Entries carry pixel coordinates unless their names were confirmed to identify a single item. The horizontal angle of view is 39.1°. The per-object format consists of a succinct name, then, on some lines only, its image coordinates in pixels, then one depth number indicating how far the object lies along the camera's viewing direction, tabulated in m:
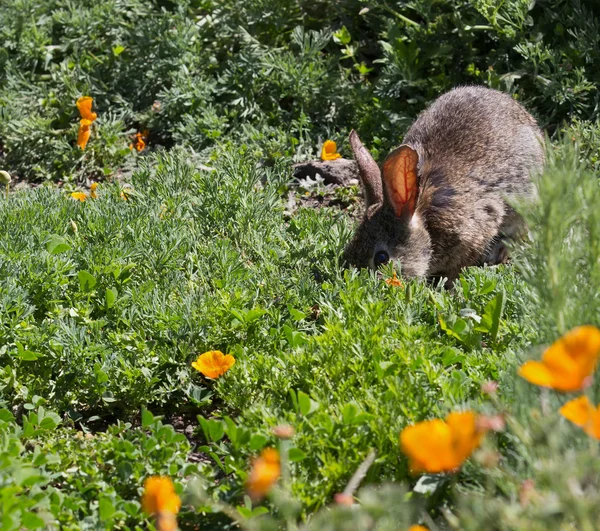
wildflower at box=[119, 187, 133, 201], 5.12
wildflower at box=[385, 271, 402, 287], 3.96
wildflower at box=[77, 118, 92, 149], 5.98
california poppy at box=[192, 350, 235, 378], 3.41
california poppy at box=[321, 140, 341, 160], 5.85
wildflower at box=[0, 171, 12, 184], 4.71
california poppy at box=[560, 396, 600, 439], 1.89
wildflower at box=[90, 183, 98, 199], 5.29
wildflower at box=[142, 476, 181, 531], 2.07
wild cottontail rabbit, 4.99
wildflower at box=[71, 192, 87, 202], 5.18
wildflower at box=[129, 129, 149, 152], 6.38
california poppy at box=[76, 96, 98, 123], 5.84
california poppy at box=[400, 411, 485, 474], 1.88
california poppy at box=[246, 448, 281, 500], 1.97
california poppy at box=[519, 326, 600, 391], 1.89
